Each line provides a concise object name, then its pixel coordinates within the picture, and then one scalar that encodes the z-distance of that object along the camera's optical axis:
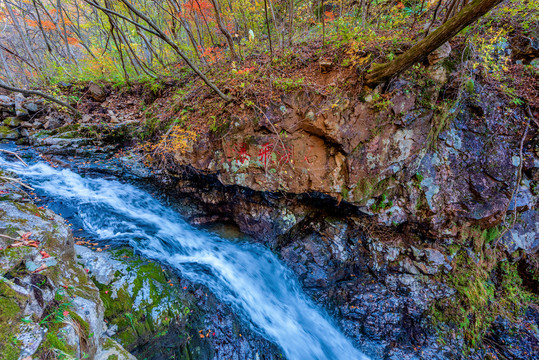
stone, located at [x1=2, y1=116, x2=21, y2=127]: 6.23
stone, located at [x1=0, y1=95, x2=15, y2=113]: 6.55
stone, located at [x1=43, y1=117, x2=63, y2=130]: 6.28
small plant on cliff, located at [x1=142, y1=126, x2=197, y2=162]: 4.63
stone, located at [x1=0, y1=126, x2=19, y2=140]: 6.03
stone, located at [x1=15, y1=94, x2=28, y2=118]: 6.42
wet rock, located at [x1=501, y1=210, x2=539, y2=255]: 4.24
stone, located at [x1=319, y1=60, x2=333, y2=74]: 4.15
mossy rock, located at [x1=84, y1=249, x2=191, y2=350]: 2.84
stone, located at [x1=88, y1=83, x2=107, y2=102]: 7.05
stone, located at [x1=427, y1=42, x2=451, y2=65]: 3.65
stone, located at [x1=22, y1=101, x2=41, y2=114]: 6.56
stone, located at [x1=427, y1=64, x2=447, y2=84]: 3.85
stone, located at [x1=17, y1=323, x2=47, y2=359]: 1.49
